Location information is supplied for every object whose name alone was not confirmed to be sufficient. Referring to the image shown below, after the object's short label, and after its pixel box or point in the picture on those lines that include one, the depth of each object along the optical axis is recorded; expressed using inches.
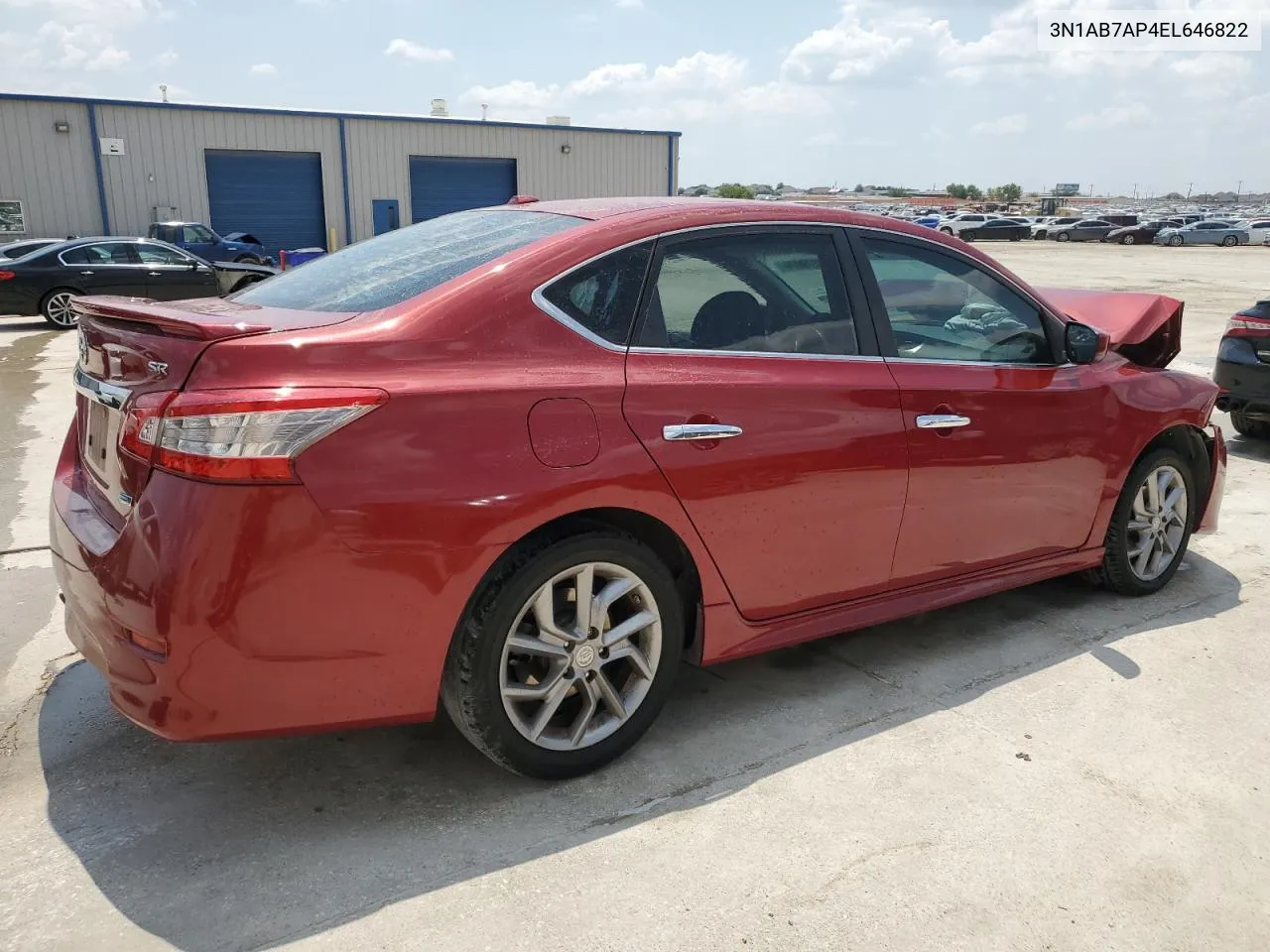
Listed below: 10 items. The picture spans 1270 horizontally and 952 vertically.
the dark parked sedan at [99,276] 602.9
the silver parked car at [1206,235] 1964.8
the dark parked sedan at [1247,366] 296.5
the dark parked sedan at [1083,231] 2190.0
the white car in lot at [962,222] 2139.5
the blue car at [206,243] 819.4
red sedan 95.3
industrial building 987.3
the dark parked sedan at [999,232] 2181.3
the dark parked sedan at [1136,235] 2020.2
